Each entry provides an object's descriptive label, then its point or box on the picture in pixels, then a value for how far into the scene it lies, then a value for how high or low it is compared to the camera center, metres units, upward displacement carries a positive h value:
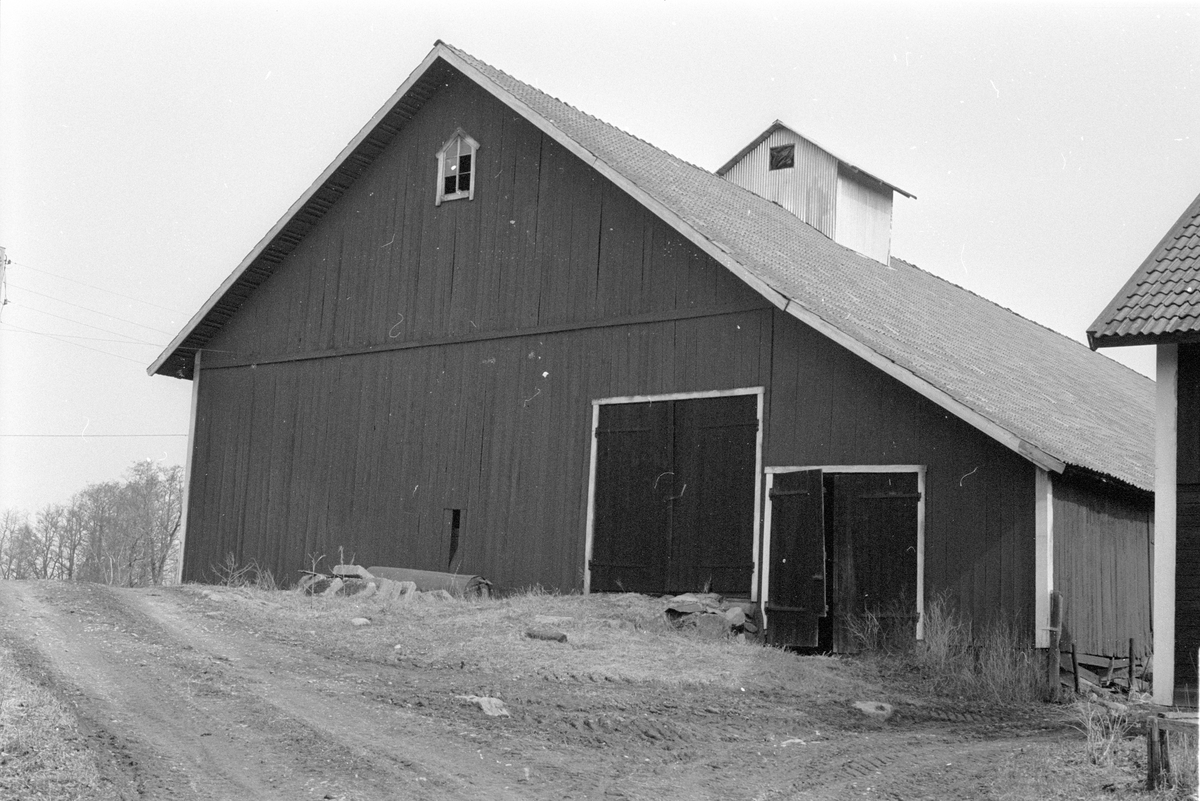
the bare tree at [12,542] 64.19 -1.26
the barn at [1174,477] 11.21 +0.76
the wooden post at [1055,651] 13.70 -0.90
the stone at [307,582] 17.77 -0.70
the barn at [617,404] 14.73 +1.83
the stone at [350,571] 17.98 -0.53
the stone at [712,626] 15.08 -0.88
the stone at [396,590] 16.67 -0.71
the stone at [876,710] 11.69 -1.37
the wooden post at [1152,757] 8.40 -1.19
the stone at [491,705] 9.86 -1.25
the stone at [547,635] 13.62 -0.96
